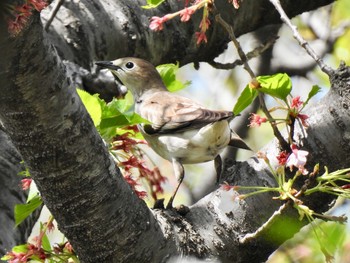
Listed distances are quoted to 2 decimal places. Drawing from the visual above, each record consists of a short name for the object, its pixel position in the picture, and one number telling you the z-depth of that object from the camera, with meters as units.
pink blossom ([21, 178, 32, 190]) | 5.49
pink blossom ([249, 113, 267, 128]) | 5.36
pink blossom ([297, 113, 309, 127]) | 5.30
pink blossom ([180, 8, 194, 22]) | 4.87
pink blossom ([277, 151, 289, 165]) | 5.00
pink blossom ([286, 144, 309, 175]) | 4.83
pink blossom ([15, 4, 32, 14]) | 3.51
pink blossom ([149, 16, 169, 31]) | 5.21
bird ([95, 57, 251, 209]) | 7.52
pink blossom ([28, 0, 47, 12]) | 3.59
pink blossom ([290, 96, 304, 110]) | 5.20
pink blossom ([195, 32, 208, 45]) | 5.15
